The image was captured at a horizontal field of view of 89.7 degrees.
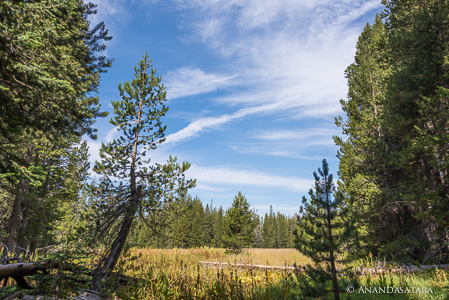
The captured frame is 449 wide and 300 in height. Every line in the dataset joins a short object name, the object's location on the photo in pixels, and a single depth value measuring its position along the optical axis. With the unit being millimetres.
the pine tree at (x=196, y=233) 46312
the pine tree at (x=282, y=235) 64312
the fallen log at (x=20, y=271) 4117
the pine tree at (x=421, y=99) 8922
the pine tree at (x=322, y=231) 4637
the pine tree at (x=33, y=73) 5215
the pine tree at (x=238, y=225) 22875
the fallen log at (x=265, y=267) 11423
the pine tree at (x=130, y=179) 8297
